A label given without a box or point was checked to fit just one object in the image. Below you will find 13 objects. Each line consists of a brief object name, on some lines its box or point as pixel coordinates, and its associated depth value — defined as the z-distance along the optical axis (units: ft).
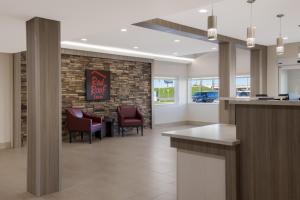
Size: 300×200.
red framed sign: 27.45
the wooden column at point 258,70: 26.71
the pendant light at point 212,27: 11.55
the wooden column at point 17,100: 22.47
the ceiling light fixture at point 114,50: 24.59
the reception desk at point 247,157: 7.25
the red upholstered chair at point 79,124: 24.06
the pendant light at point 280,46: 15.79
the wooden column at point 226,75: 21.80
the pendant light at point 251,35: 13.48
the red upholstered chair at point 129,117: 28.17
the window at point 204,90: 36.52
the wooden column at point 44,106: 11.60
